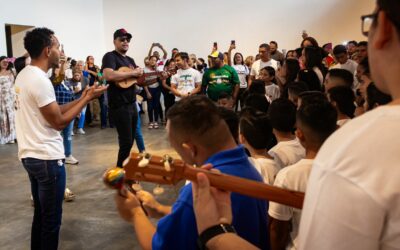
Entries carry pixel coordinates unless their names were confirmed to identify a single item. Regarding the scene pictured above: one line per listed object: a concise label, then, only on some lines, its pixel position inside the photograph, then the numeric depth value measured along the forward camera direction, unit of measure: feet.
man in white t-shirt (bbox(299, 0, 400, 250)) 2.02
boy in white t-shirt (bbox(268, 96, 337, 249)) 5.35
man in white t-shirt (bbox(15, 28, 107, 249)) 7.61
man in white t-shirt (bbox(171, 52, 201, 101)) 21.49
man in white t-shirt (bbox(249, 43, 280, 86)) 20.49
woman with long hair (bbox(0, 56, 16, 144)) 22.79
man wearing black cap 13.55
